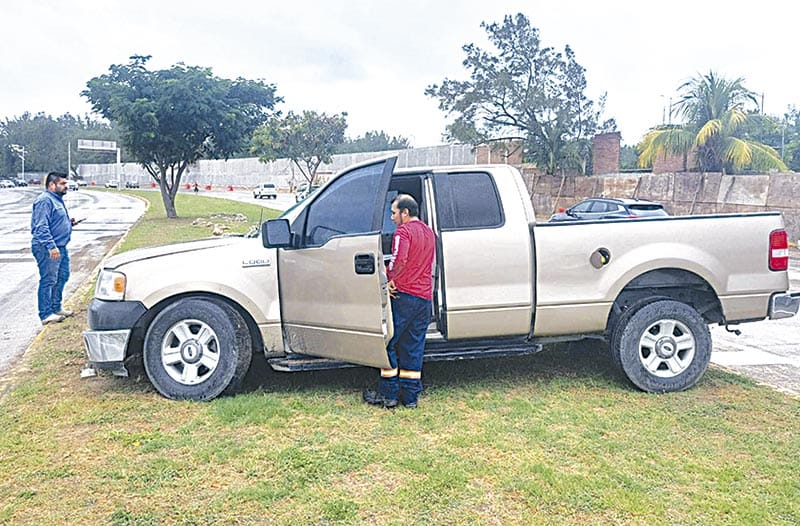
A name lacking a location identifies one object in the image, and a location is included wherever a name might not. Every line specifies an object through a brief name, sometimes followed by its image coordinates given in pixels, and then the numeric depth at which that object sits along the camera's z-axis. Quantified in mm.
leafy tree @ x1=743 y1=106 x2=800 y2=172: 24094
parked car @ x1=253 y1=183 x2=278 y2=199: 56594
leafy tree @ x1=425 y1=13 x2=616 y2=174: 29969
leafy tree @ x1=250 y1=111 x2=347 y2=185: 48219
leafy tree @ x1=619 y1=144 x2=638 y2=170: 44531
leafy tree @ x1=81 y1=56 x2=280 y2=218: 25938
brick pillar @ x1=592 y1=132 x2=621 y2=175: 28500
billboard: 101500
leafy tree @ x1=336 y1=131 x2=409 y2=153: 89200
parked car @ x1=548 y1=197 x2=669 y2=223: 18422
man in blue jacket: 8492
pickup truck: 5496
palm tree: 23359
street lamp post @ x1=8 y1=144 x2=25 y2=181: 122531
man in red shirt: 5359
